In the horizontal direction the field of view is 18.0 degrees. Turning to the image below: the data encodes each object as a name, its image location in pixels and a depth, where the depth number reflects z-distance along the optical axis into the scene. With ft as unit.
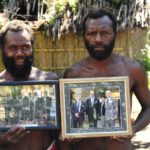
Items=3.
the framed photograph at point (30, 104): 10.37
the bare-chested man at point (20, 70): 10.22
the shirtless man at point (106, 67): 10.39
